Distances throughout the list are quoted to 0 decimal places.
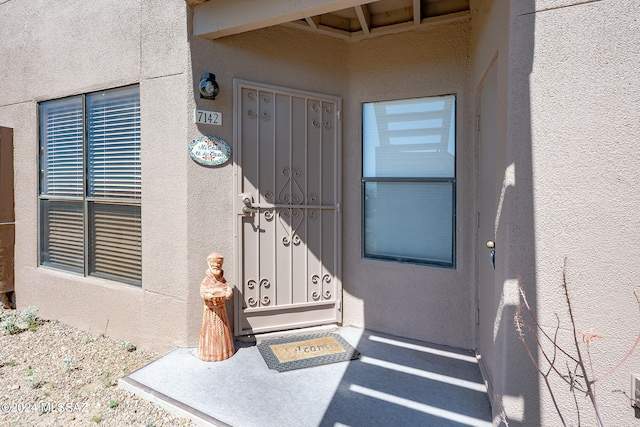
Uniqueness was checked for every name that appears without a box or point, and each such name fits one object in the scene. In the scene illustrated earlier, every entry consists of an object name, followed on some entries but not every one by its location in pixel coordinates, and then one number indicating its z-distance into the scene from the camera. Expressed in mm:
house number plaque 3242
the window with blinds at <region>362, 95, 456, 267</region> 3500
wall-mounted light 3168
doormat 3055
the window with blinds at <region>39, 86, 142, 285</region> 3676
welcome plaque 3236
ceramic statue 3084
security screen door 3475
